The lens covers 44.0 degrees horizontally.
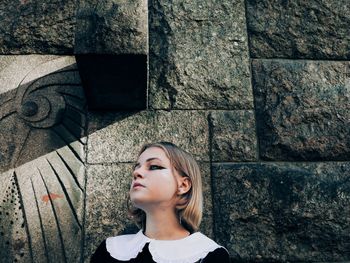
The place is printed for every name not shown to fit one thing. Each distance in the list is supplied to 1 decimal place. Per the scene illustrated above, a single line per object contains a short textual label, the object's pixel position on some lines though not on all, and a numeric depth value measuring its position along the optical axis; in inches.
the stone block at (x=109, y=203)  78.0
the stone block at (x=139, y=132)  84.0
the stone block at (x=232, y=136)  85.4
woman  61.3
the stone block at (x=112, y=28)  67.4
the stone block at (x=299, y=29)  95.0
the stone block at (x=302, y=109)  87.1
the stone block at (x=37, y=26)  92.0
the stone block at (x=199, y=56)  89.2
